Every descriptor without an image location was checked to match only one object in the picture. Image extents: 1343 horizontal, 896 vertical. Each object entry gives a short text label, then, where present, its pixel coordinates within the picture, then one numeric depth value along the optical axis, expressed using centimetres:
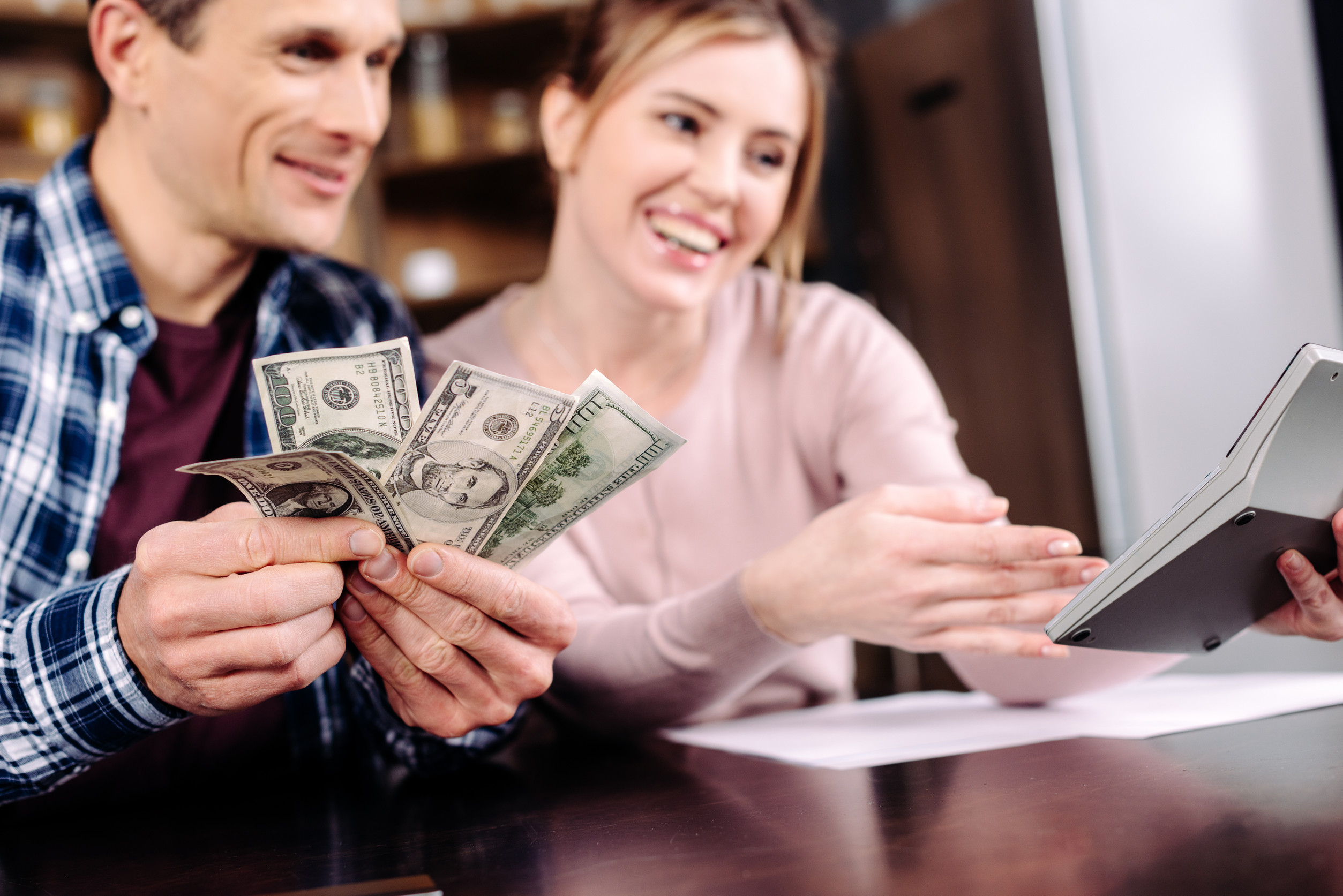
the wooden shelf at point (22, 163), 273
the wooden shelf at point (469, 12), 308
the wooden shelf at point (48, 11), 268
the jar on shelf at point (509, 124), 320
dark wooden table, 55
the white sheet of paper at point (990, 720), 89
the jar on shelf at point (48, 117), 275
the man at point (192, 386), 80
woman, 127
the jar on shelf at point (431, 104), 317
